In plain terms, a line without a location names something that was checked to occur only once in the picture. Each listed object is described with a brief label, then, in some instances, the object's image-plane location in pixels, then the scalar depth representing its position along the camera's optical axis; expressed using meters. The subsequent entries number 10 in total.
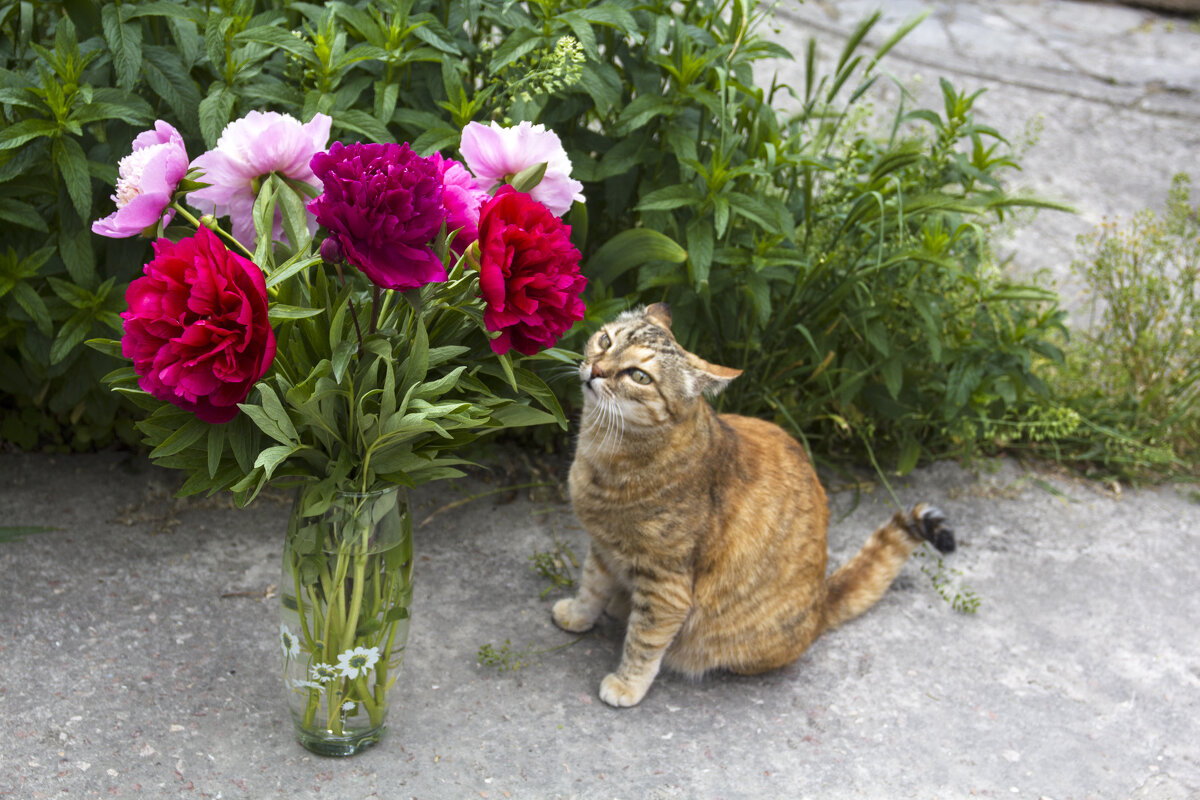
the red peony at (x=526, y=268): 1.71
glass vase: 2.04
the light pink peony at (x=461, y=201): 1.82
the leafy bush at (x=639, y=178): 2.59
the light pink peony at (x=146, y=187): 1.72
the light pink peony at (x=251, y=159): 1.80
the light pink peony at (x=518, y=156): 1.93
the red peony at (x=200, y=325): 1.57
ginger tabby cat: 2.49
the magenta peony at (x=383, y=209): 1.63
